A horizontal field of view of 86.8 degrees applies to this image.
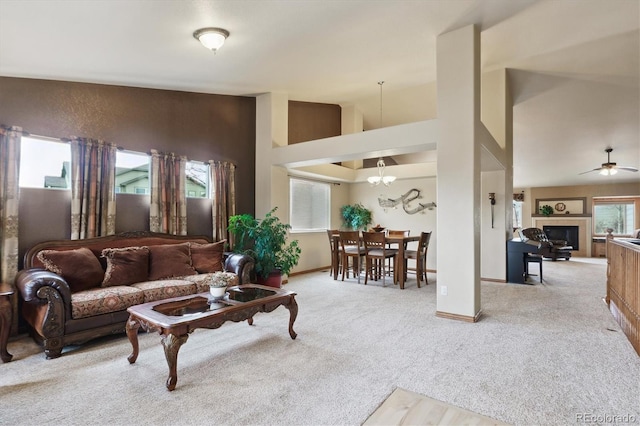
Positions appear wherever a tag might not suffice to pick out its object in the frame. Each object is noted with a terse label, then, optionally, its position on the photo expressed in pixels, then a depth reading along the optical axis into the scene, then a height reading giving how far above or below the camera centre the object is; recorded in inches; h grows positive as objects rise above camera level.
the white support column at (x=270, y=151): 244.5 +49.1
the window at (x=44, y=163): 150.0 +24.4
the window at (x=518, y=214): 517.0 +8.9
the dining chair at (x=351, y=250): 255.4 -24.6
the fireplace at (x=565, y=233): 471.2 -18.7
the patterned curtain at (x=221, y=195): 221.5 +14.8
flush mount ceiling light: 134.1 +72.0
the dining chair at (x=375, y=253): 241.9 -25.6
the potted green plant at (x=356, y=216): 334.3 +2.4
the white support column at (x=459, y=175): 159.2 +21.4
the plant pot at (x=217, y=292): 126.6 -27.9
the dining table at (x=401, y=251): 231.6 -22.8
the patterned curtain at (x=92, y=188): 159.3 +13.8
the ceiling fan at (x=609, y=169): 301.9 +46.7
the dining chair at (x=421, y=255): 239.6 -26.5
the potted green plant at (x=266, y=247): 206.8 -18.0
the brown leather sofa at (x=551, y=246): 338.3 -29.7
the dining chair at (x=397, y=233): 278.2 -12.3
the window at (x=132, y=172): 181.5 +24.5
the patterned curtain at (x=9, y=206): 138.9 +4.0
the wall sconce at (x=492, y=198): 257.9 +16.5
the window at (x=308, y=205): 294.8 +12.3
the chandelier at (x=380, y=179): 273.7 +32.4
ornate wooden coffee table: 96.1 -31.2
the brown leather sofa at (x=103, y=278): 119.3 -27.0
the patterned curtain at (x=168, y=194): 190.5 +13.3
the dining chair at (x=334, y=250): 269.1 -25.4
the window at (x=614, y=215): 460.4 +7.5
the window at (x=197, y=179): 216.0 +25.1
